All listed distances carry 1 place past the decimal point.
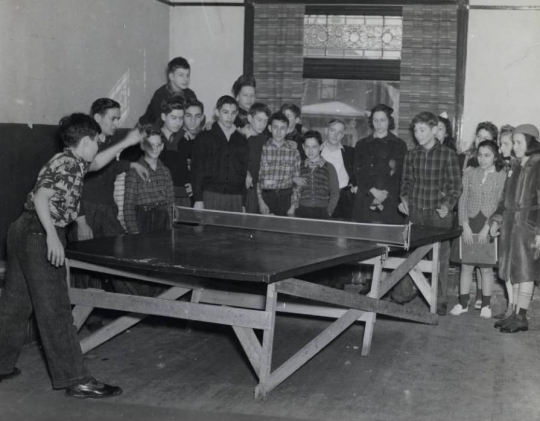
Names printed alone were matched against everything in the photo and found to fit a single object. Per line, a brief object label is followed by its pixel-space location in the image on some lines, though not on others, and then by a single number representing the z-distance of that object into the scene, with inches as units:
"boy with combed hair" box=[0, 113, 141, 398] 165.5
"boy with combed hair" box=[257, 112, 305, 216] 275.1
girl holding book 257.8
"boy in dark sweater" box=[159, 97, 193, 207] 261.3
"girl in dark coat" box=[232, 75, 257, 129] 297.9
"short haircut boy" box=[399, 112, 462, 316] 258.2
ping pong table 167.8
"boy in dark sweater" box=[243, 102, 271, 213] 282.2
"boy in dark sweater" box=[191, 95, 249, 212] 263.4
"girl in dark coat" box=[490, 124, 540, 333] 239.3
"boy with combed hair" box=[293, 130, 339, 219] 276.4
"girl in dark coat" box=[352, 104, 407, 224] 280.4
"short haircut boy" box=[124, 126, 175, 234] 237.3
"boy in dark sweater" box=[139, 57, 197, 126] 295.3
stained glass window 363.6
